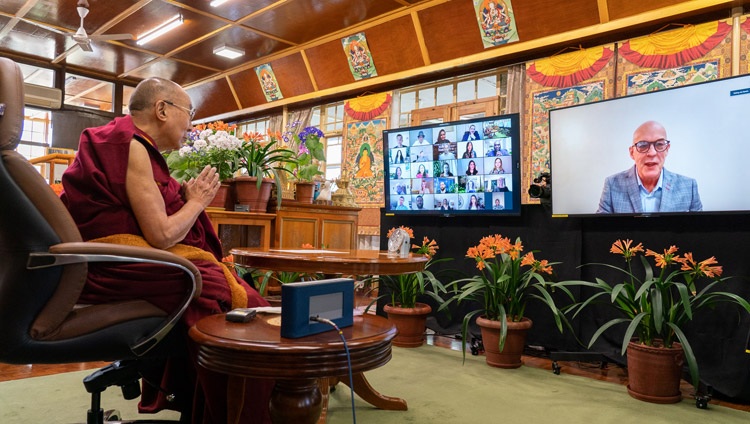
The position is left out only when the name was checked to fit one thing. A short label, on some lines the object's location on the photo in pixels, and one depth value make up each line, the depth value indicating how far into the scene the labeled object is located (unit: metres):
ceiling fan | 5.41
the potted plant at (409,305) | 3.32
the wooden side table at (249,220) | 2.98
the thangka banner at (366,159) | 6.04
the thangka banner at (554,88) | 4.31
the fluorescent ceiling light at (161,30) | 5.82
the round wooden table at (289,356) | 0.96
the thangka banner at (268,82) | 7.08
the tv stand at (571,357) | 2.77
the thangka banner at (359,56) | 5.82
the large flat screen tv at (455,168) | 3.47
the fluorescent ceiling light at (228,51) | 6.62
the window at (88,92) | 8.59
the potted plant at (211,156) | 3.02
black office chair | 1.08
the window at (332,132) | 6.76
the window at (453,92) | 5.16
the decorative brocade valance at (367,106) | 6.02
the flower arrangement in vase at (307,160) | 3.66
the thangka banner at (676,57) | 3.69
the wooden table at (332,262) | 1.65
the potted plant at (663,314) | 2.32
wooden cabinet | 3.41
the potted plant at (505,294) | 2.88
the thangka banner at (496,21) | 4.62
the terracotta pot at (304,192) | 3.65
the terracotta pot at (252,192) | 3.13
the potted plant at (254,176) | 3.14
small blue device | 1.02
